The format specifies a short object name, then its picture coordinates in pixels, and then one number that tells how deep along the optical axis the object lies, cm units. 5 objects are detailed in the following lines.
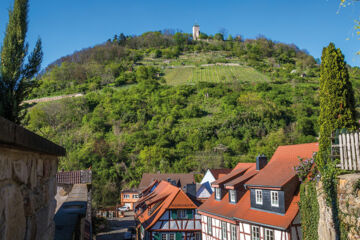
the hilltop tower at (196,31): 15962
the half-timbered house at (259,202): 1478
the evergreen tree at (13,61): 536
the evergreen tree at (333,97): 1176
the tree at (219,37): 15512
